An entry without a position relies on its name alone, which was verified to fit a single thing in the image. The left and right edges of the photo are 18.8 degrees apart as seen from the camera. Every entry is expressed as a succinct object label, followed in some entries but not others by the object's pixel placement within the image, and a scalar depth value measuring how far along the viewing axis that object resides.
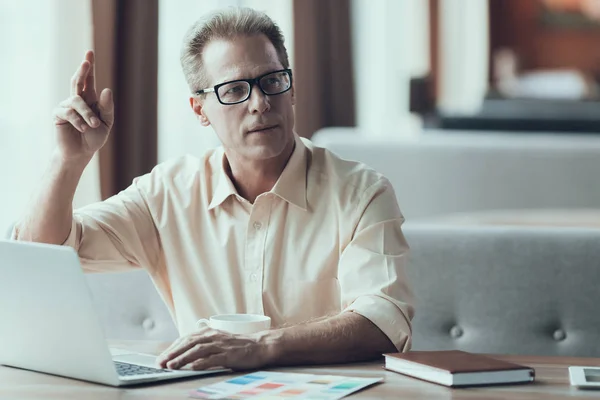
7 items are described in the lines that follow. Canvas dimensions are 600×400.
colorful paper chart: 2.14
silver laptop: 2.18
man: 2.53
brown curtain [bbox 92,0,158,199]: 3.52
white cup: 2.35
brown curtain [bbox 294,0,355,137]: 5.18
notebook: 2.20
